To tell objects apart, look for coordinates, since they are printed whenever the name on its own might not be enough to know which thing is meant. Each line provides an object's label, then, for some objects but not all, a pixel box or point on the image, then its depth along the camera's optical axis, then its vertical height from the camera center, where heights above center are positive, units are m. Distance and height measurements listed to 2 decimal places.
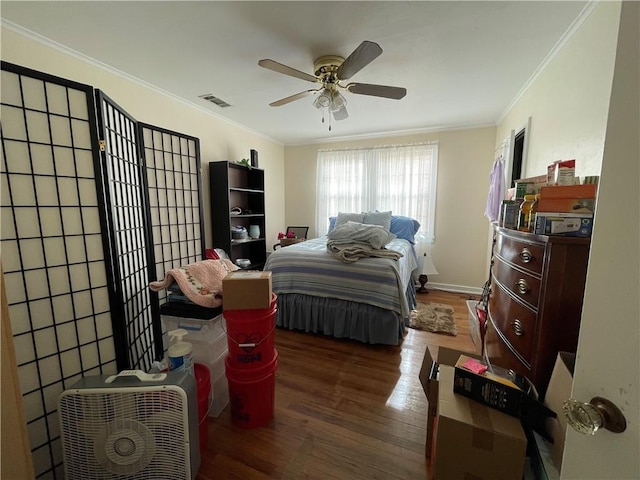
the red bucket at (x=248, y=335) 1.37 -0.70
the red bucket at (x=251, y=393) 1.43 -1.05
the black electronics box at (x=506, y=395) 1.00 -0.76
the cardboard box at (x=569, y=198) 1.06 +0.03
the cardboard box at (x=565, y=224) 1.03 -0.07
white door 0.41 -0.14
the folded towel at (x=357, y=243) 2.41 -0.35
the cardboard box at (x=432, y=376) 1.22 -0.86
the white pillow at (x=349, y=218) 3.72 -0.17
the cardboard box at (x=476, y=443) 0.93 -0.88
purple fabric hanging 2.87 +0.18
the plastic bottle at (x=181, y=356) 1.26 -0.73
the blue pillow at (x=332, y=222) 4.01 -0.24
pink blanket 1.49 -0.46
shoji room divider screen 1.03 -0.15
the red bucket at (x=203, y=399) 1.31 -0.99
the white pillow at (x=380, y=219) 3.58 -0.18
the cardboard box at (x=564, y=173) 1.16 +0.15
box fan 1.03 -0.89
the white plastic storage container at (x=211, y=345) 1.54 -0.83
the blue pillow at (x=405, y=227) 3.63 -0.30
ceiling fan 1.60 +0.91
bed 2.25 -0.81
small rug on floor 2.67 -1.26
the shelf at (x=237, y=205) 3.12 +0.01
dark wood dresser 1.03 -0.41
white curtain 3.88 +0.40
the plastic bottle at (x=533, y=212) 1.18 -0.03
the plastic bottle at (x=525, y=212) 1.28 -0.03
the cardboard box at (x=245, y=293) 1.34 -0.45
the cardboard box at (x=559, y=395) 0.92 -0.72
